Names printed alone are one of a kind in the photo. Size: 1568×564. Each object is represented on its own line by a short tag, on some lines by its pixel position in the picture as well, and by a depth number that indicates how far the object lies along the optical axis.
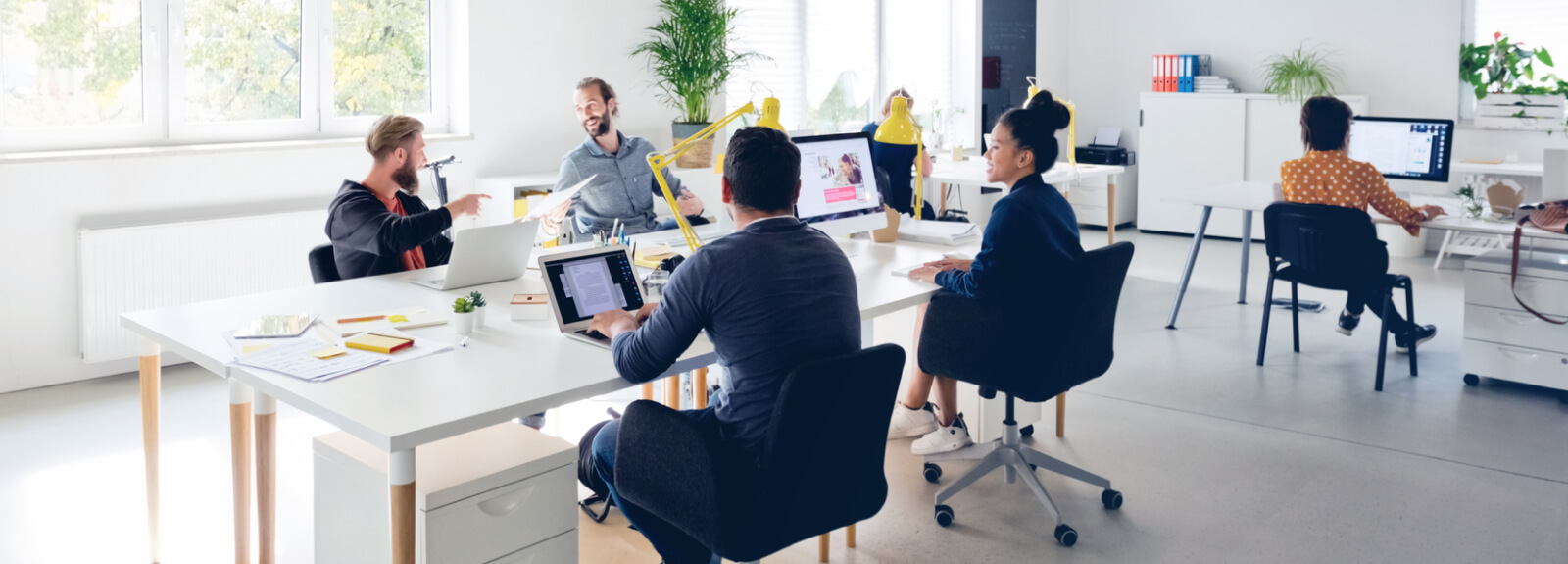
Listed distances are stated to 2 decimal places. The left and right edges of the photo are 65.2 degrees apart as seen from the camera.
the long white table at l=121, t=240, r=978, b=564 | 2.19
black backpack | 2.76
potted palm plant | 6.45
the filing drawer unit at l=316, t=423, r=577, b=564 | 2.32
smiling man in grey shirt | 4.71
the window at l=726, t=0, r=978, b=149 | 7.70
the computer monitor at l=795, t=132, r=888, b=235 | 3.90
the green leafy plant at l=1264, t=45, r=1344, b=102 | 8.21
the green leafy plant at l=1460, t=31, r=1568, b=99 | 7.38
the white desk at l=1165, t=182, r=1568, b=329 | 5.63
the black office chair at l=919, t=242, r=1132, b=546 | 3.20
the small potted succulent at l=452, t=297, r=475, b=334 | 2.83
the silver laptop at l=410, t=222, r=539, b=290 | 3.34
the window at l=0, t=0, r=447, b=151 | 4.73
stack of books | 8.55
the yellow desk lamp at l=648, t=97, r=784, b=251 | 3.30
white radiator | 4.76
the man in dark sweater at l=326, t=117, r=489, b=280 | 3.45
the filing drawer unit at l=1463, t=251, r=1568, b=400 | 4.61
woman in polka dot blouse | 4.91
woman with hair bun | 3.17
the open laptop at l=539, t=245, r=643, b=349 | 2.83
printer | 9.17
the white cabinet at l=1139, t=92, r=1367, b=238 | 8.34
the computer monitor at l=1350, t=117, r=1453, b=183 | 5.46
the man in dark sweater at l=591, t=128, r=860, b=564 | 2.26
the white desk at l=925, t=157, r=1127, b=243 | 6.75
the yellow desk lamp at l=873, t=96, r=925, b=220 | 4.15
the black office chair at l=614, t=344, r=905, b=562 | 2.20
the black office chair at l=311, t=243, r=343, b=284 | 3.56
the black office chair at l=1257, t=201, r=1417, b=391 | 4.73
